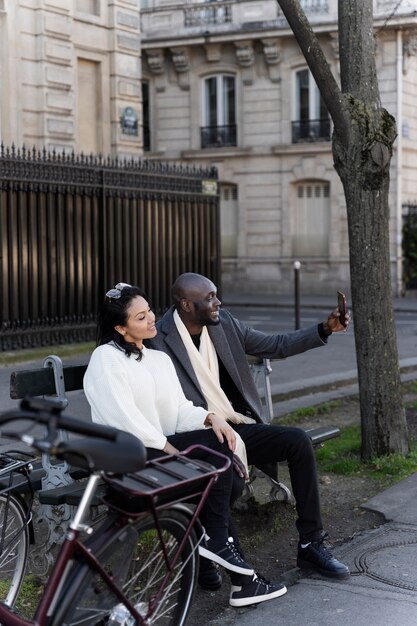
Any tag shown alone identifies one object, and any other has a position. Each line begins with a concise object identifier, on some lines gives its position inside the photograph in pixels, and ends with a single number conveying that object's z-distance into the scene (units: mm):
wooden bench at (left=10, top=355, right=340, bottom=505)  4289
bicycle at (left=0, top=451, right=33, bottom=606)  4059
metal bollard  15112
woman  4262
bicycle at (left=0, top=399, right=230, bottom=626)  3088
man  4738
